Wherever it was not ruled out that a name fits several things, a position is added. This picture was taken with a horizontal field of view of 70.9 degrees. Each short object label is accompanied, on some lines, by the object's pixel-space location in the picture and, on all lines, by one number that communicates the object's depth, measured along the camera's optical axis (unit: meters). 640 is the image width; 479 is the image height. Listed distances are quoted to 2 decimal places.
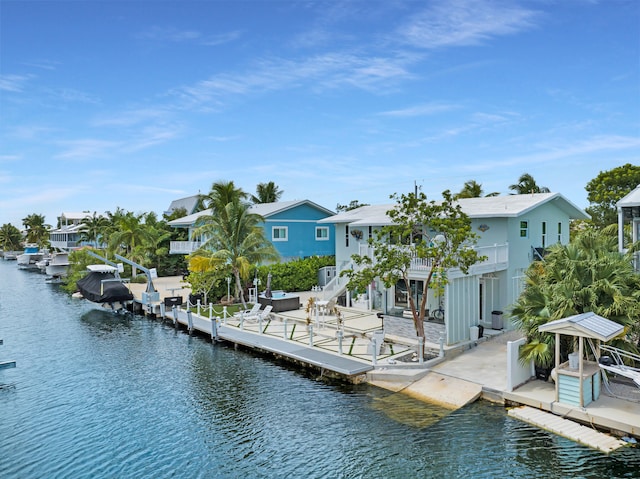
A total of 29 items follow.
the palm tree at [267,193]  52.62
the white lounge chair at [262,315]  23.11
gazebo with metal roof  11.32
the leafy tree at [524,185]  44.53
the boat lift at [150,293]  29.33
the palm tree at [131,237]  41.50
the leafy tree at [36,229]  96.26
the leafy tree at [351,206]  58.19
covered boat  29.20
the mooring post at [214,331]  21.45
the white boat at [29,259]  74.56
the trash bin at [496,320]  19.42
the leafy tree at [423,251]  15.90
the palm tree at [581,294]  12.46
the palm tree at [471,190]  43.94
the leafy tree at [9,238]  102.31
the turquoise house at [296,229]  35.97
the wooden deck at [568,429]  10.18
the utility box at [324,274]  32.90
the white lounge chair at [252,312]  23.88
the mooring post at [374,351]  15.43
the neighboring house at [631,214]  15.12
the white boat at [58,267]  53.78
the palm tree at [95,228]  59.17
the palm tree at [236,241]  27.67
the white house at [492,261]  17.58
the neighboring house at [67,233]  67.12
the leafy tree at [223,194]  29.89
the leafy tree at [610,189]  39.06
